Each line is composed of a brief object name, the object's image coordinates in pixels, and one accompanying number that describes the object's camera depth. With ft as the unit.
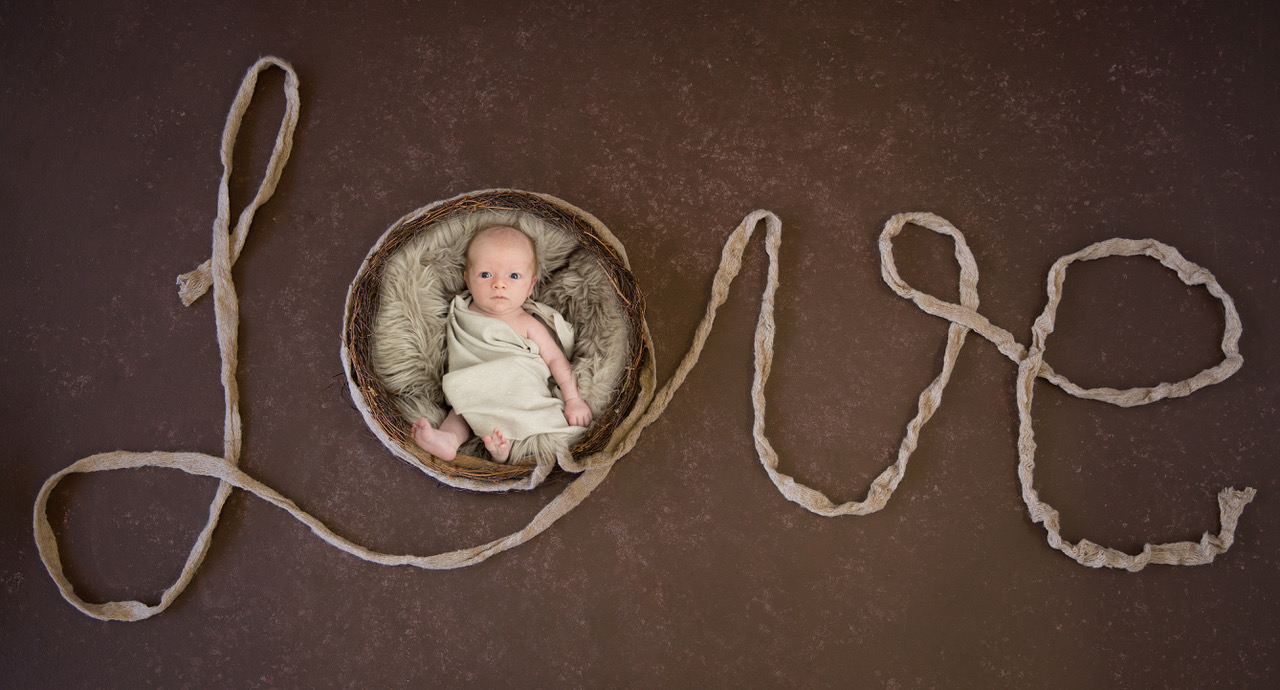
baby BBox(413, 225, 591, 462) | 5.19
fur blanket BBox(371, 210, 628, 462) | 5.31
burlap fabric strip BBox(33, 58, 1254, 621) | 5.50
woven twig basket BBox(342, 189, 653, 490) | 5.17
